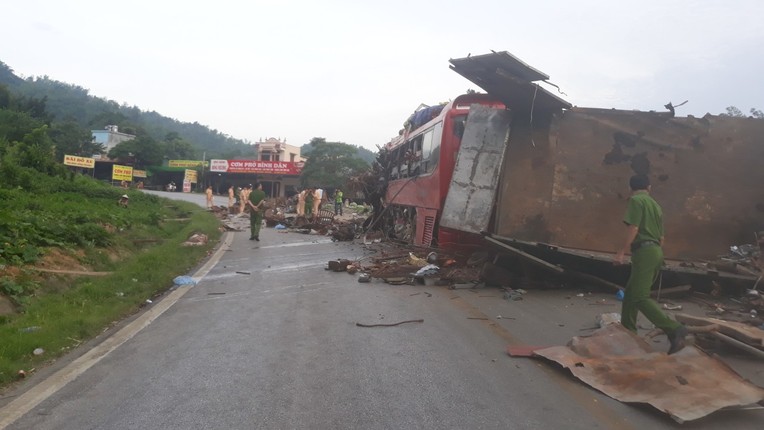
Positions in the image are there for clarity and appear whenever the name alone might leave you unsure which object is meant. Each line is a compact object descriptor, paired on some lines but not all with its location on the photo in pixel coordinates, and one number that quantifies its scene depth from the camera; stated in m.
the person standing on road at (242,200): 33.20
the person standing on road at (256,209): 17.75
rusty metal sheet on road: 3.89
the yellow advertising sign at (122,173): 62.97
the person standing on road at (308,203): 26.55
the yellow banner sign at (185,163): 74.94
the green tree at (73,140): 67.56
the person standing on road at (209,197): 35.10
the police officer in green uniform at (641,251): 5.42
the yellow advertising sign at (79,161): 61.70
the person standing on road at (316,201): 27.75
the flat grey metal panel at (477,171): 9.53
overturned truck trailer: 8.89
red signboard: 67.75
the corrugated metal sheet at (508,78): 8.16
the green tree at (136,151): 73.44
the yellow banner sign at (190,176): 71.62
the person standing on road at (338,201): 33.19
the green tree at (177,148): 87.31
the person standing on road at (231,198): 37.49
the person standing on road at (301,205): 30.55
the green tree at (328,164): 60.69
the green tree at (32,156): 23.34
